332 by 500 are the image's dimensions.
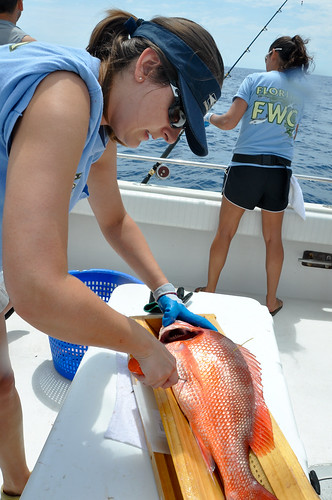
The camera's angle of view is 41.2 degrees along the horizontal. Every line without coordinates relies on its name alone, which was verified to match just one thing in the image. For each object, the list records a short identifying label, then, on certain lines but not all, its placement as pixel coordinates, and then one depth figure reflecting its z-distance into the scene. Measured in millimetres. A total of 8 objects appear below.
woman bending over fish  904
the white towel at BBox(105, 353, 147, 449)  1267
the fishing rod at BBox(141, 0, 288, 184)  3791
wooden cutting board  1098
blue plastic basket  2434
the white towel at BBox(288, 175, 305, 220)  3689
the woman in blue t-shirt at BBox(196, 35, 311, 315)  3467
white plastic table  1113
